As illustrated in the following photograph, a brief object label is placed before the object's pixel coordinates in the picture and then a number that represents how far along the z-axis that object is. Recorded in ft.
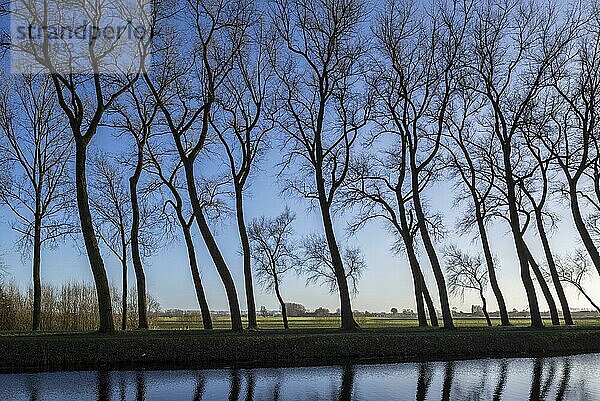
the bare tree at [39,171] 99.19
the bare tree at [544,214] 103.91
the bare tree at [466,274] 151.12
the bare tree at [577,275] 127.65
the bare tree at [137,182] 99.74
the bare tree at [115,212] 114.11
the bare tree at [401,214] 99.81
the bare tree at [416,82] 93.56
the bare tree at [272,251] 143.95
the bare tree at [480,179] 107.34
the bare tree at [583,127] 95.45
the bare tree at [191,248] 103.30
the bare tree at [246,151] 95.35
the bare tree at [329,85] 84.64
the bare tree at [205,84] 81.10
